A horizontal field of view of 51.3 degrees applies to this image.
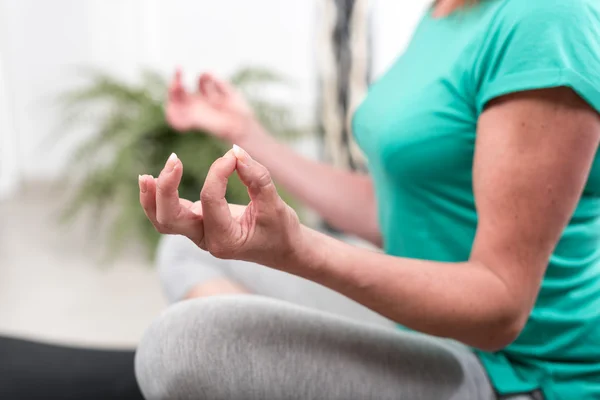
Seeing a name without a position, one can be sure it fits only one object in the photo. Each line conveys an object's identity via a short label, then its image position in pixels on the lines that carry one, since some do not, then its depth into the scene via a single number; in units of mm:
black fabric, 781
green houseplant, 1613
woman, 500
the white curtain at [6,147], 2217
